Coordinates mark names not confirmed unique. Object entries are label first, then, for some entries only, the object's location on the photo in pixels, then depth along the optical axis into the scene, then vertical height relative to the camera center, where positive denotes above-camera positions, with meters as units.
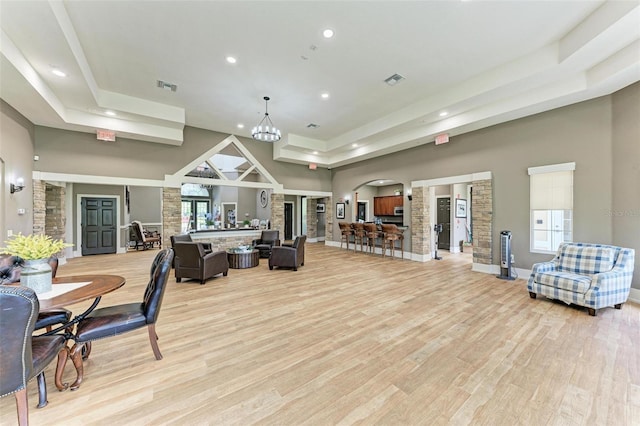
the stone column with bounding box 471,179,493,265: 5.97 -0.26
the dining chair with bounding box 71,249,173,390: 2.10 -0.99
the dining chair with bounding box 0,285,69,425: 1.46 -0.80
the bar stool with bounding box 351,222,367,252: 8.82 -0.83
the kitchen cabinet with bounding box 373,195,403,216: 10.51 +0.28
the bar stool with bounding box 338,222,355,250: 9.46 -0.73
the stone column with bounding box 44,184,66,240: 7.12 -0.07
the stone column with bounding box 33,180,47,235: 5.82 +0.10
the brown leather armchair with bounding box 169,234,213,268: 5.93 -0.70
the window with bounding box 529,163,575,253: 4.91 +0.09
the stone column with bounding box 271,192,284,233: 9.44 -0.09
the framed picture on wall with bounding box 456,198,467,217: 9.25 +0.13
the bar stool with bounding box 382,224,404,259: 7.90 -0.77
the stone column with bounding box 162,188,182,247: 7.35 -0.07
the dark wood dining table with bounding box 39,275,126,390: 1.94 -0.70
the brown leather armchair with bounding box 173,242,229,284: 5.01 -1.04
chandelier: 5.72 +1.77
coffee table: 6.34 -1.21
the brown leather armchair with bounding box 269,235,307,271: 6.12 -1.13
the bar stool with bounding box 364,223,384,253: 8.36 -0.79
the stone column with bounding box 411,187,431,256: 7.53 -0.35
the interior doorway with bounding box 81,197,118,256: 8.46 -0.51
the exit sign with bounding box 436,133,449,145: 6.37 +1.84
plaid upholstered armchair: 3.51 -1.00
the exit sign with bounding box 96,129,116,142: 6.19 +1.88
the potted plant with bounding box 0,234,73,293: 2.09 -0.40
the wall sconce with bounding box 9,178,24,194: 4.81 +0.48
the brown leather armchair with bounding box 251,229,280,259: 7.81 -0.96
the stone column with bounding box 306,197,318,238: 12.07 -0.36
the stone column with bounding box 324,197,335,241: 11.08 -0.33
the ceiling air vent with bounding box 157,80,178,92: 5.16 +2.61
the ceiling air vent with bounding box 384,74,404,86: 4.84 +2.59
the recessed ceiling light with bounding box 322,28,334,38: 3.63 +2.60
